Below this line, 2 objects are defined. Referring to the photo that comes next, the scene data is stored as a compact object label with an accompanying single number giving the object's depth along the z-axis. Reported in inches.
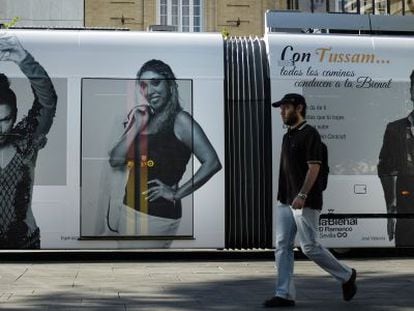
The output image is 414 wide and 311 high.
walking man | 278.8
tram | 422.6
